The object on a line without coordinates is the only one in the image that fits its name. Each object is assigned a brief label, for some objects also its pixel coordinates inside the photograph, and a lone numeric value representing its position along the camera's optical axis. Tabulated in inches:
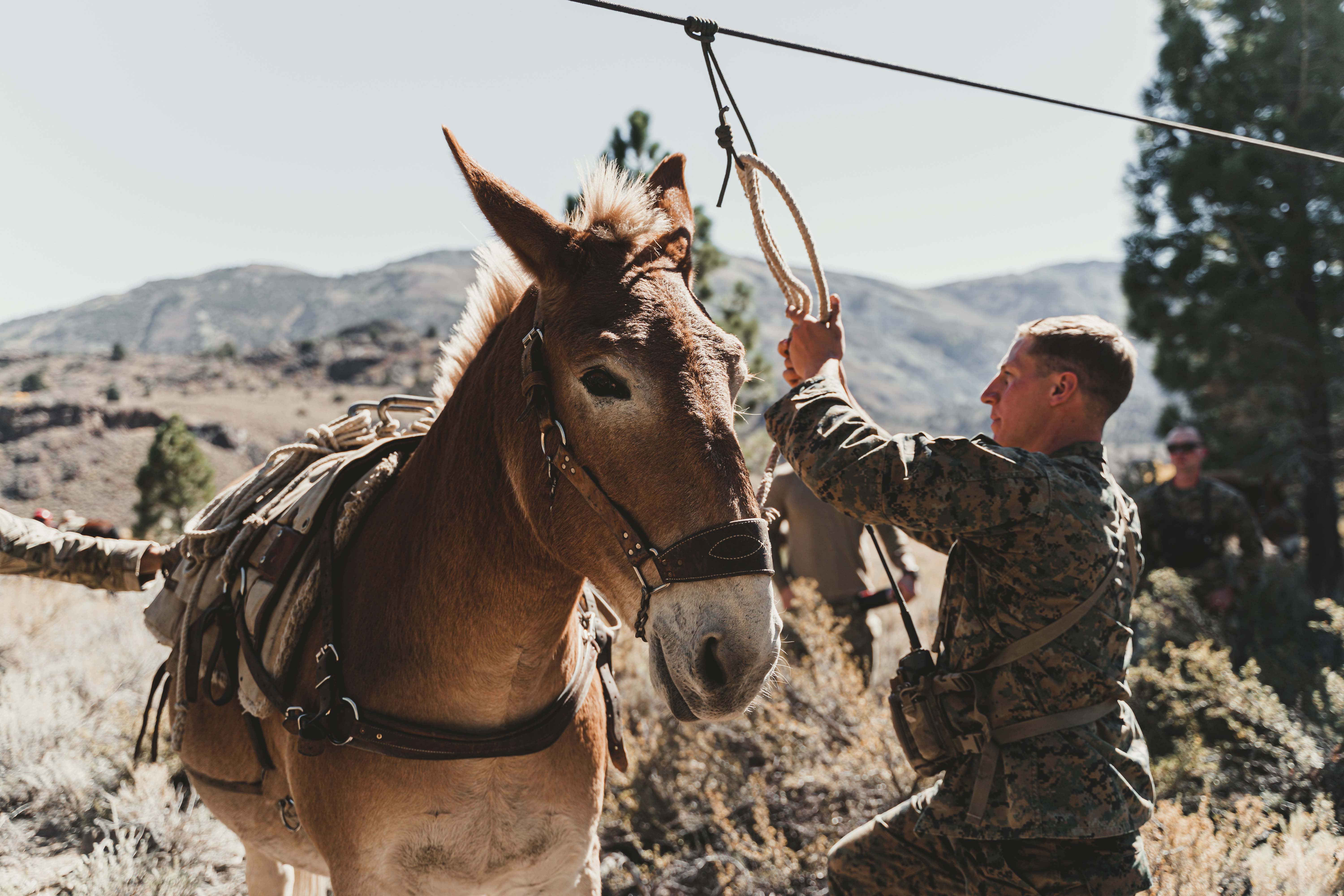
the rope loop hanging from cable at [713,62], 81.1
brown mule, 62.3
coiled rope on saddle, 102.4
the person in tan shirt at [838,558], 230.5
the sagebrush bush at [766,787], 155.3
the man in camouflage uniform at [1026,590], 78.9
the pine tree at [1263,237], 407.8
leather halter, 59.1
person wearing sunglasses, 272.9
